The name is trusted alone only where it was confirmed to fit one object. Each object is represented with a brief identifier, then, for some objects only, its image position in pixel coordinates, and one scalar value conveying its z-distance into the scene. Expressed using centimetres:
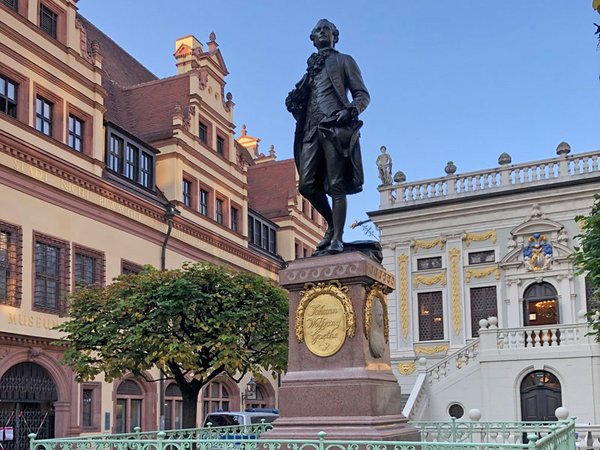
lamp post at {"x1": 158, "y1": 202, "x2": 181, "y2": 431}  2970
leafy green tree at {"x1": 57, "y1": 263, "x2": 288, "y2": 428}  1784
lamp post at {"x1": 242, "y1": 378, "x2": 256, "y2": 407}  3706
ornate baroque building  2542
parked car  2398
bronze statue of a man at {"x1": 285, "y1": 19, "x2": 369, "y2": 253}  952
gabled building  2319
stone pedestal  834
